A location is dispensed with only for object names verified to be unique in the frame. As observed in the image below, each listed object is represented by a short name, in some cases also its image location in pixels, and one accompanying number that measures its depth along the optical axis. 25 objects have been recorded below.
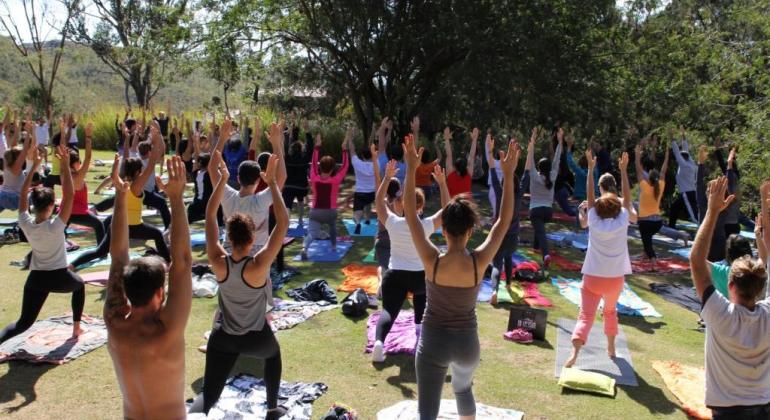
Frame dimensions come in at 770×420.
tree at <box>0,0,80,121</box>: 30.59
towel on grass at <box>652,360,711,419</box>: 5.40
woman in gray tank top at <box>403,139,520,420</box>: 3.96
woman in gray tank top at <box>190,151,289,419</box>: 4.34
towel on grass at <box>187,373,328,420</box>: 5.05
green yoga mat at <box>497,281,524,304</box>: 8.69
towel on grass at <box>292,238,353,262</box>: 10.74
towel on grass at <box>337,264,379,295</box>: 8.91
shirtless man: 2.95
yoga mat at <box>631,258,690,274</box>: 10.91
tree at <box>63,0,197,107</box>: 18.03
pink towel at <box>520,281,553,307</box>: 8.70
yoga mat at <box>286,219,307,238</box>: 12.66
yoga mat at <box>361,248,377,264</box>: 10.56
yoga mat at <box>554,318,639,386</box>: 6.18
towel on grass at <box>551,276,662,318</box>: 8.49
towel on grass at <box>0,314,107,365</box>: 6.02
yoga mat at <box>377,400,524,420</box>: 5.06
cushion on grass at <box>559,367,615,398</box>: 5.71
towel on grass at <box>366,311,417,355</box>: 6.52
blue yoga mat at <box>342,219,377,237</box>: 12.97
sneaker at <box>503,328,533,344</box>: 7.04
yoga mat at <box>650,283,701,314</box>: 8.92
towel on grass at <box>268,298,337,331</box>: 7.25
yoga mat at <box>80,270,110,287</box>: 8.73
